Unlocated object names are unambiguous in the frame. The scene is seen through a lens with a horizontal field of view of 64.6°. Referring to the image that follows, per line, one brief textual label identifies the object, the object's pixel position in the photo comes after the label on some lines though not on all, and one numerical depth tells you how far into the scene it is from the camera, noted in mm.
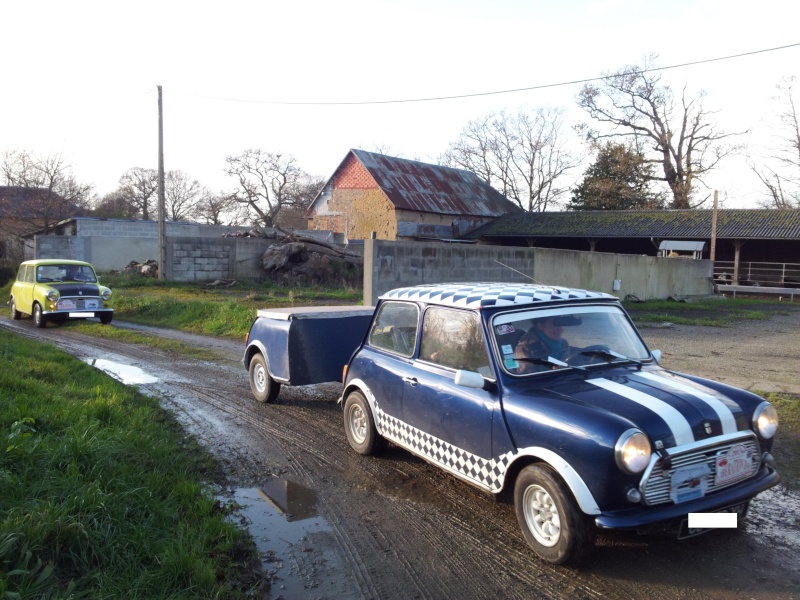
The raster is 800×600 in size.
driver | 4438
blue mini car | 3533
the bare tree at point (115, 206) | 52781
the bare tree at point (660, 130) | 49250
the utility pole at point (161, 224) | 21016
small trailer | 7102
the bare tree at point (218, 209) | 62969
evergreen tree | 48062
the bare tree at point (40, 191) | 32500
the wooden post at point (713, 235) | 29800
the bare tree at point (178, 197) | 69250
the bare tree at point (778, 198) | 48344
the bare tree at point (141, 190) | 65625
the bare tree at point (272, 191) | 60938
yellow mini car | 15031
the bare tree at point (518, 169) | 60281
